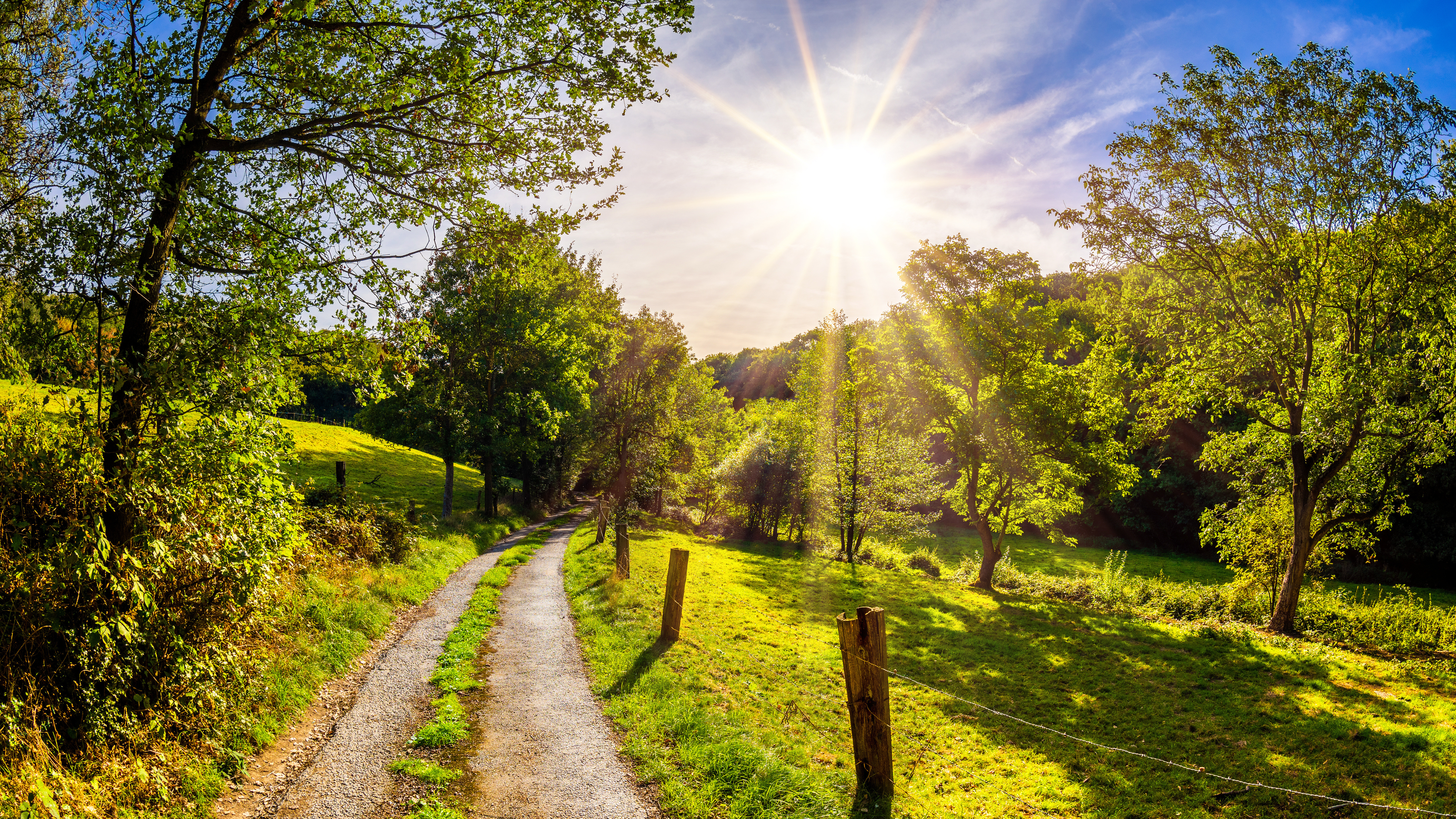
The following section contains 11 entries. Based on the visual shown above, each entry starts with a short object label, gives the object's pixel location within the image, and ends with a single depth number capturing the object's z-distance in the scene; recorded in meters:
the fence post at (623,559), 18.08
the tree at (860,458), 34.03
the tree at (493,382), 29.55
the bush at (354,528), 15.54
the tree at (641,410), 35.31
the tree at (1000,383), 24.11
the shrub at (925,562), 35.88
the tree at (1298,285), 14.96
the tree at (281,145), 6.27
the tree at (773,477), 42.47
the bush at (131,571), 5.86
